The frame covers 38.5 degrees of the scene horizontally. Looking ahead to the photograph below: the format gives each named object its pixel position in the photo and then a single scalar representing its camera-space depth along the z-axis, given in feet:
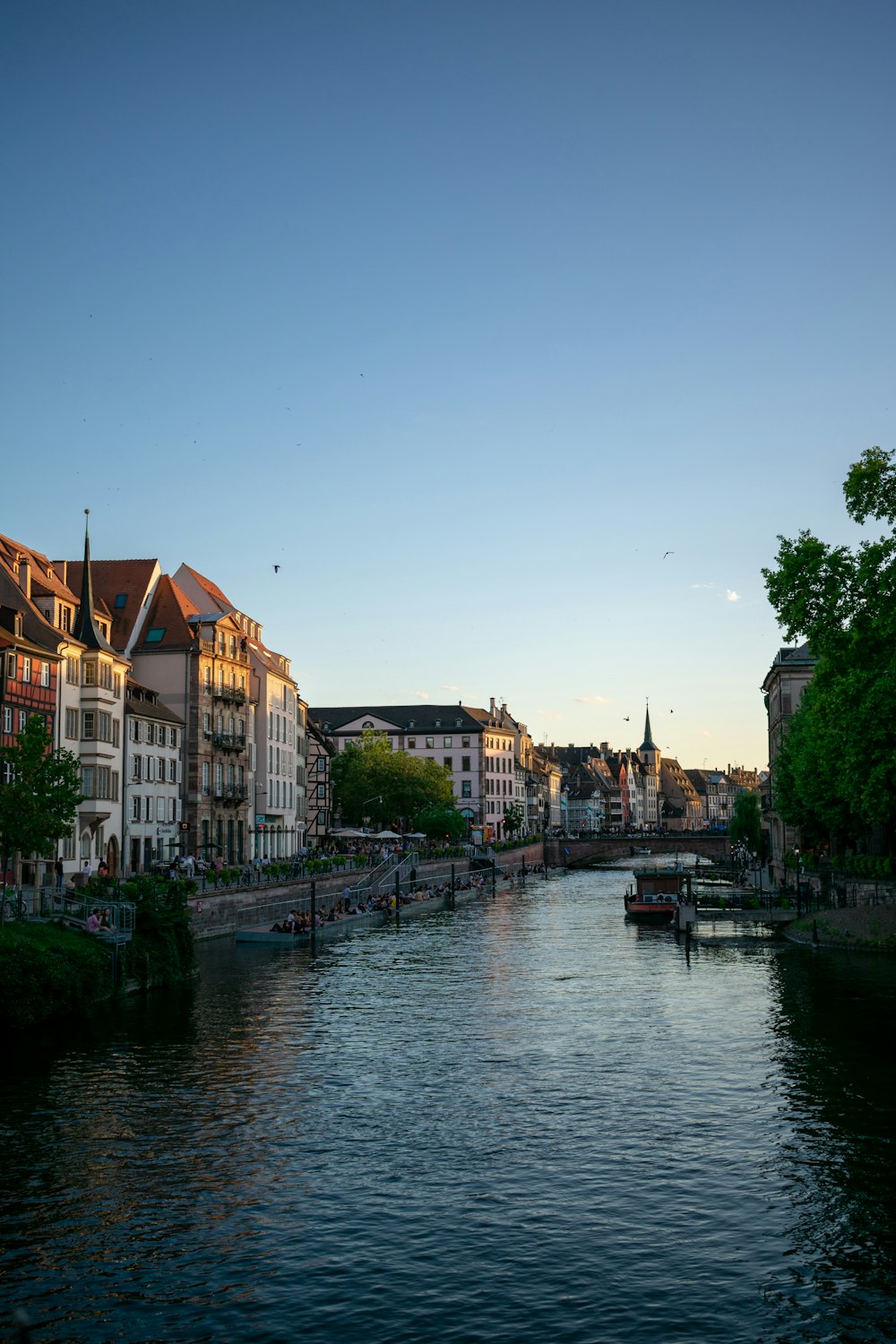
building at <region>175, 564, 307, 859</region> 344.90
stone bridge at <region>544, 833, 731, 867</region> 578.25
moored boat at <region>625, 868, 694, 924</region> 287.89
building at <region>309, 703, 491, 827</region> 625.41
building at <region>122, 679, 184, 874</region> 258.57
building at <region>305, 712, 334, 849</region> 435.53
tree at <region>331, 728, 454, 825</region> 470.80
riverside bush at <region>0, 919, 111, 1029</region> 128.36
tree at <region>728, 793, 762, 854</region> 505.25
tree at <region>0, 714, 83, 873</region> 161.38
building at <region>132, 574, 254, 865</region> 297.74
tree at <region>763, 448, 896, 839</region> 160.76
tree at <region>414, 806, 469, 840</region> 475.72
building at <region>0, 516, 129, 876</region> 218.38
